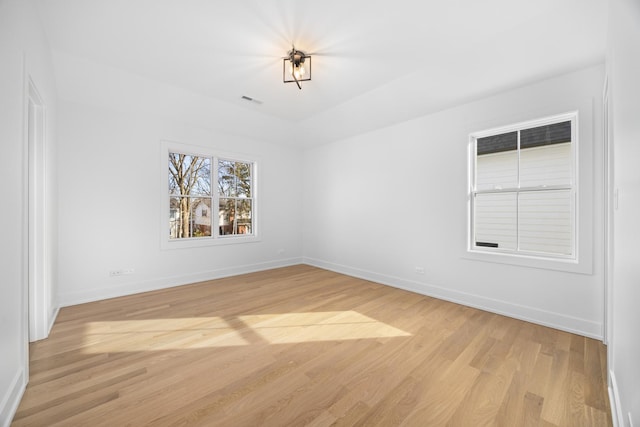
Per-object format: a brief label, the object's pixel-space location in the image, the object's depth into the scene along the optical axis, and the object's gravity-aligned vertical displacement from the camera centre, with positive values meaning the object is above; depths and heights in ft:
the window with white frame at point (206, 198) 14.07 +0.91
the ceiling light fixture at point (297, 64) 8.94 +5.47
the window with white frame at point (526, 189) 9.12 +0.93
